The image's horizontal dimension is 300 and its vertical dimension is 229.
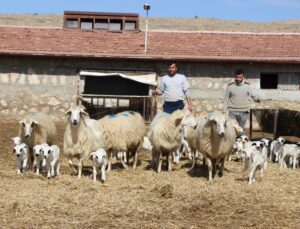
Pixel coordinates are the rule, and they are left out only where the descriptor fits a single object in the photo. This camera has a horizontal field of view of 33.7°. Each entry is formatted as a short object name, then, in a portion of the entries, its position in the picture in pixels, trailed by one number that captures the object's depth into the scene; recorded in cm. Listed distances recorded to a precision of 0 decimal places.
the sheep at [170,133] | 1035
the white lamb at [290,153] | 1120
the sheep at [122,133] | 1052
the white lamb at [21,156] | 928
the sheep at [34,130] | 992
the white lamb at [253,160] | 918
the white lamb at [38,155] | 922
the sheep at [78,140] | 960
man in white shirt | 1106
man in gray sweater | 1102
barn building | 2009
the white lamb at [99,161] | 898
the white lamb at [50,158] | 909
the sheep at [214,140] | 935
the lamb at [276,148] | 1193
